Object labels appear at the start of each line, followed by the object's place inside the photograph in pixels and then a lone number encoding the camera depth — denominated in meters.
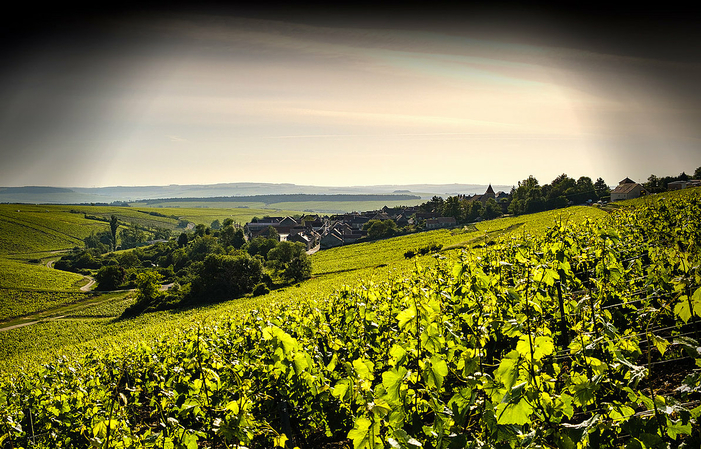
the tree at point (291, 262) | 56.57
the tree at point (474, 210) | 96.25
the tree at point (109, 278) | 76.94
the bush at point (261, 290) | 53.61
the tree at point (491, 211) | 94.19
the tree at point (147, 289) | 55.75
